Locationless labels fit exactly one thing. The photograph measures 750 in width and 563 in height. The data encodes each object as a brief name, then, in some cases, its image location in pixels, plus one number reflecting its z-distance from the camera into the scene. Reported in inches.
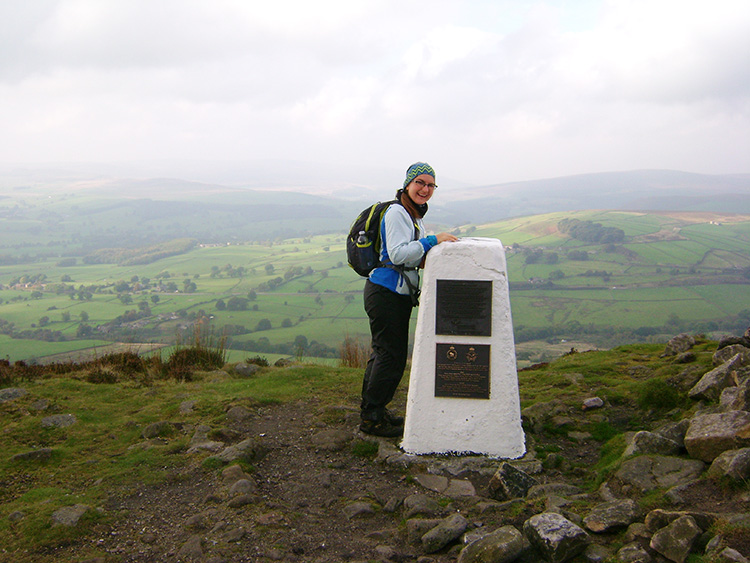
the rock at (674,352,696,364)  268.5
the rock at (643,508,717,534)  110.5
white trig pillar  202.7
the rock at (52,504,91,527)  153.1
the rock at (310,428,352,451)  222.5
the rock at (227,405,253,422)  252.8
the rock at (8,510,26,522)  155.4
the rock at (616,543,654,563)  108.8
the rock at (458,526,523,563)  120.8
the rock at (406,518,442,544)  146.2
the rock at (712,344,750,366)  224.2
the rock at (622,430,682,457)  164.2
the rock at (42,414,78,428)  236.9
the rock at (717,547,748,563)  95.5
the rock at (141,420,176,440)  233.3
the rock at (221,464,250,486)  183.5
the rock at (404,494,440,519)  162.4
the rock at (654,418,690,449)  168.4
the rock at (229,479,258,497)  171.6
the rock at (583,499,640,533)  124.6
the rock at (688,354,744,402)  194.7
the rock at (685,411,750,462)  143.9
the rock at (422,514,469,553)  138.5
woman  200.7
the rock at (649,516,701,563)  105.2
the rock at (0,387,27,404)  257.9
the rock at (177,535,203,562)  136.6
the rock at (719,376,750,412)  162.4
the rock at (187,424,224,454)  212.8
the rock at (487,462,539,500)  172.2
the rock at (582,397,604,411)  245.9
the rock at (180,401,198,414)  260.8
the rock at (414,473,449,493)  184.7
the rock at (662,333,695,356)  303.1
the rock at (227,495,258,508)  164.1
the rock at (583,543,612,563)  114.5
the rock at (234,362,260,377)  345.1
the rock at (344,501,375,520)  165.3
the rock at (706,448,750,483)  128.1
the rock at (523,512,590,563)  117.0
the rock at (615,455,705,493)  147.3
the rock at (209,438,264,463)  201.5
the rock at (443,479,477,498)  178.9
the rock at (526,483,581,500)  162.7
